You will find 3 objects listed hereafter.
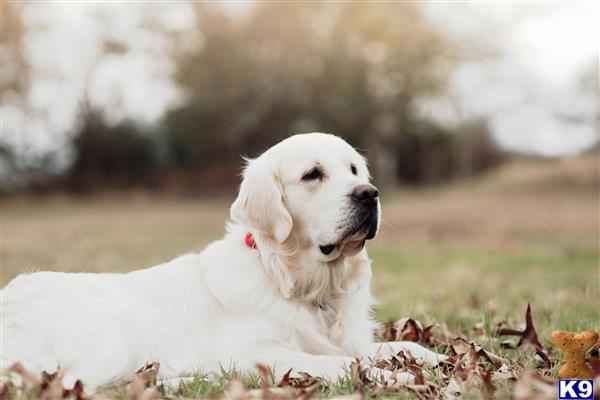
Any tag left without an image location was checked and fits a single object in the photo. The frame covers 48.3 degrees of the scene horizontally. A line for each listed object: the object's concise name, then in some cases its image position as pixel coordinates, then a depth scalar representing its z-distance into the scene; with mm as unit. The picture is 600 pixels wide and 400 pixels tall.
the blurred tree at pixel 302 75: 23750
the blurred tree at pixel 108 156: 25203
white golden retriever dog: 3373
